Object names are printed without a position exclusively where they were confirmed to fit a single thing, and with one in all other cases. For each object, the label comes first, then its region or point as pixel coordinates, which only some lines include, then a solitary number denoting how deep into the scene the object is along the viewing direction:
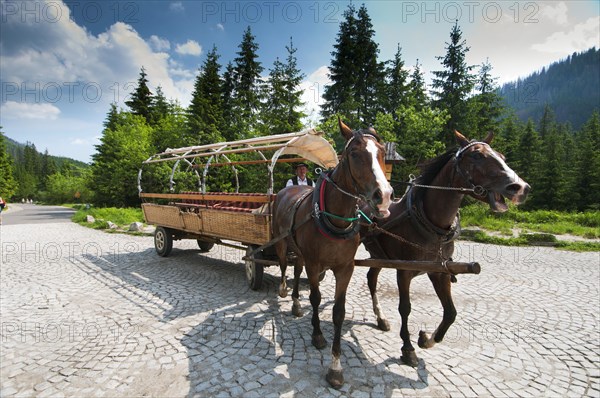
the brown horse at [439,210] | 2.63
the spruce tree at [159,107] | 31.12
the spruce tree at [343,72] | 22.61
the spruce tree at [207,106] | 22.05
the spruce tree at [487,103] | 23.86
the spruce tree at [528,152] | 29.53
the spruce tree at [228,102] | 24.64
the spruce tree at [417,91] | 23.11
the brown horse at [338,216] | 2.47
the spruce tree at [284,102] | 19.72
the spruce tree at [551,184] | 24.64
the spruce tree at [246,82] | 24.52
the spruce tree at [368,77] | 23.05
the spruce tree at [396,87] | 23.36
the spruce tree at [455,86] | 22.47
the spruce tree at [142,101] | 30.69
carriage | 4.86
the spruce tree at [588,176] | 24.84
